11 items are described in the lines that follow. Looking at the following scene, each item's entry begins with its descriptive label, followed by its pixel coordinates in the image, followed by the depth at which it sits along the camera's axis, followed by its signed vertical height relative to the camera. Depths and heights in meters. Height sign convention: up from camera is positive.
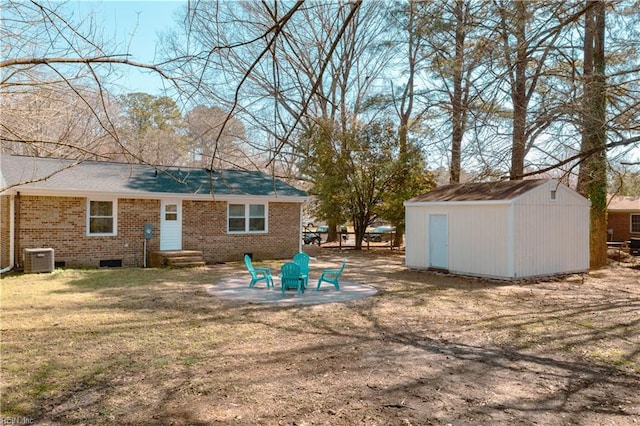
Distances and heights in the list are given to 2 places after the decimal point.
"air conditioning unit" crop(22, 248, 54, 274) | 13.23 -1.19
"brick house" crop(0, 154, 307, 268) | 14.34 +0.11
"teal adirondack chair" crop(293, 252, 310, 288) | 11.38 -1.06
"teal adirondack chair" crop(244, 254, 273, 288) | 11.40 -1.41
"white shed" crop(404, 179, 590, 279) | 12.97 -0.28
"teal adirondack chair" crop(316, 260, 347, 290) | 11.30 -1.44
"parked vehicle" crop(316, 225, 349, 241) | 32.99 -1.17
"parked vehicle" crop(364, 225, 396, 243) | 32.94 -1.15
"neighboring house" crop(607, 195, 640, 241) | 29.22 +0.10
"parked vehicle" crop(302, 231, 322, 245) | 29.50 -1.23
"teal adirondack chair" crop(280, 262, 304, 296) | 10.68 -1.29
